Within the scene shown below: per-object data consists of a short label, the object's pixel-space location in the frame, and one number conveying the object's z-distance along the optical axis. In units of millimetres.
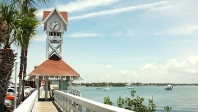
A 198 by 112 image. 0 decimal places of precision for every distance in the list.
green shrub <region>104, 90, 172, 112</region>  19453
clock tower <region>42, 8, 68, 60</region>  35844
